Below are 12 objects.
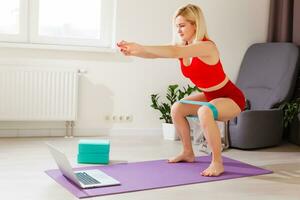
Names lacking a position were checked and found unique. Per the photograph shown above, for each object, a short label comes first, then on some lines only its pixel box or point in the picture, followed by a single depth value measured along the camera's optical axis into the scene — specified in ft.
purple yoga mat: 8.25
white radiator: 12.80
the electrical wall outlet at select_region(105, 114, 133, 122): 14.15
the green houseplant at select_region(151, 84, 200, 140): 13.80
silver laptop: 8.24
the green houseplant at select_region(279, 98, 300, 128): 13.30
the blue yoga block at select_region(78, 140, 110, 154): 10.21
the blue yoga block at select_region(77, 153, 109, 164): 10.20
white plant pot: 13.74
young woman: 9.48
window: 13.32
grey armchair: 12.49
